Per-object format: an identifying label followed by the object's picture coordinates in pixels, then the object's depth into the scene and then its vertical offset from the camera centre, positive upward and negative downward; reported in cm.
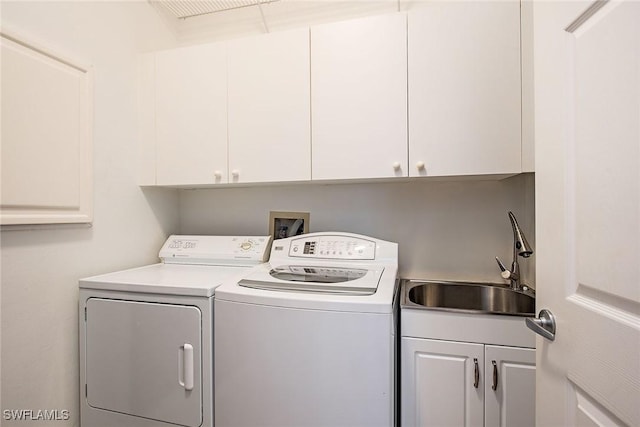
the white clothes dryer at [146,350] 122 -59
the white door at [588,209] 56 +0
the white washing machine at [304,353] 103 -52
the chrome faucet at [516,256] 140 -23
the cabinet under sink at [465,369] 116 -64
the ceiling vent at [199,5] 188 +132
